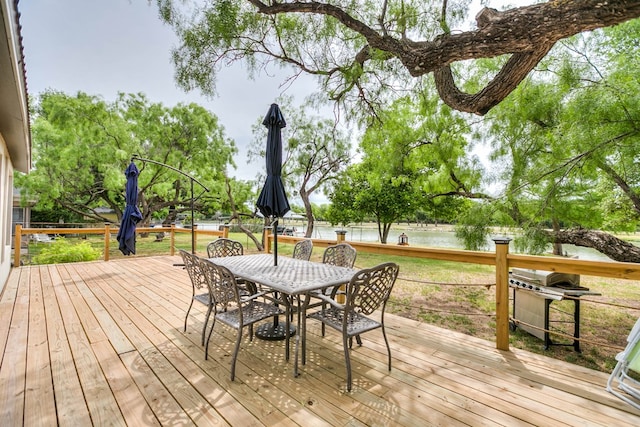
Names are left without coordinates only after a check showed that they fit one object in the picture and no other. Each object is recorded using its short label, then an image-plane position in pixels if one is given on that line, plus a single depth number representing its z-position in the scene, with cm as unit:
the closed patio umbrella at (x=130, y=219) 500
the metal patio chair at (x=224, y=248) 414
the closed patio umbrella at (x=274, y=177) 312
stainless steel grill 297
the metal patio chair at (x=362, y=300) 210
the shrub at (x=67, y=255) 760
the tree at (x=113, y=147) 1051
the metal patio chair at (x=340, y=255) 344
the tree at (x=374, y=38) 229
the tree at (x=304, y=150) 1102
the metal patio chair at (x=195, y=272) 271
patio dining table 232
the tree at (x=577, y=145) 359
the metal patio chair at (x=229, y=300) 223
